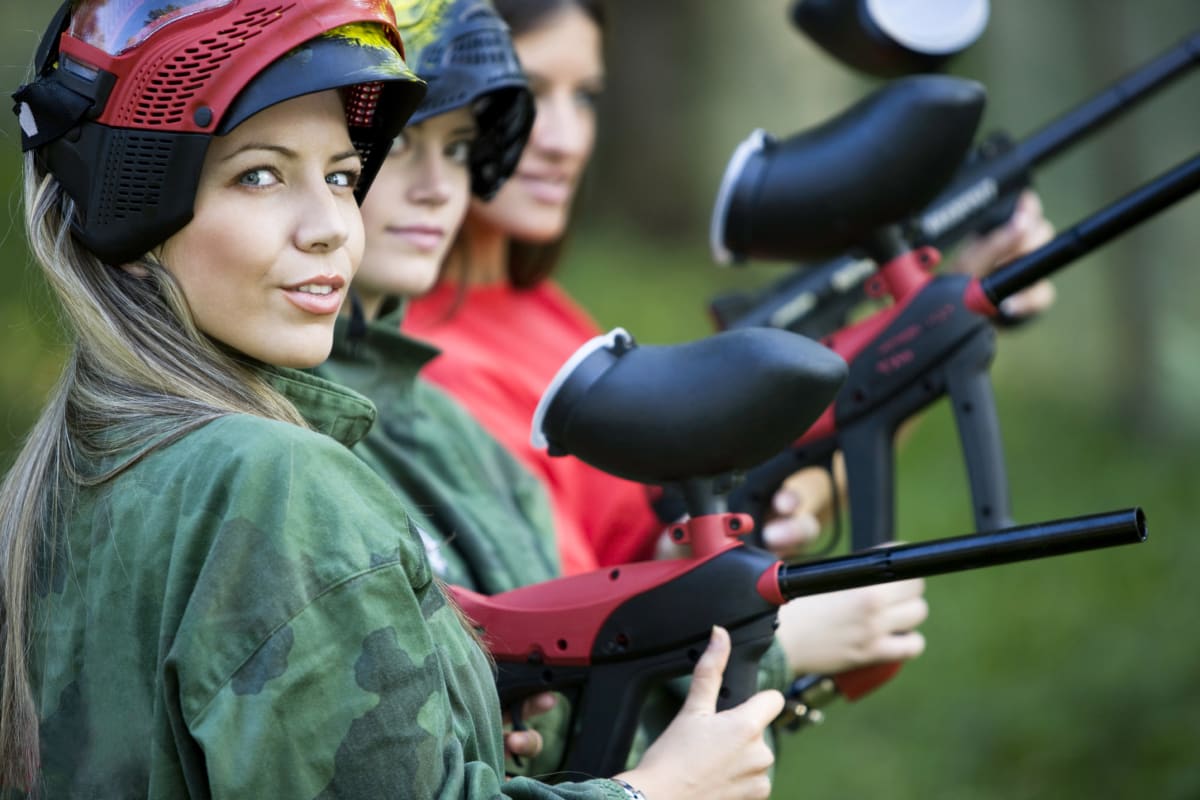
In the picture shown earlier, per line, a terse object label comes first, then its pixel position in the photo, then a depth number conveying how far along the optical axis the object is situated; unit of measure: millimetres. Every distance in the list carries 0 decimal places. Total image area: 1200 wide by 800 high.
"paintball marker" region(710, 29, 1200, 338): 6012
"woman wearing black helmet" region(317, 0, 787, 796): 4762
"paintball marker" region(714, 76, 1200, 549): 5203
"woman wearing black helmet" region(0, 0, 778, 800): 2887
